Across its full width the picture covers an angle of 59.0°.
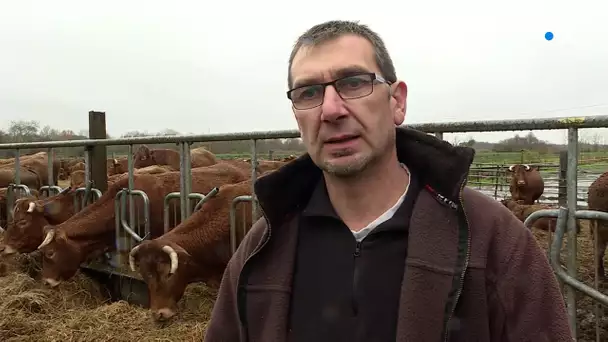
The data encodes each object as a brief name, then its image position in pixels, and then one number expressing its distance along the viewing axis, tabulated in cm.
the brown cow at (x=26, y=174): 1368
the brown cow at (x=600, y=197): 675
